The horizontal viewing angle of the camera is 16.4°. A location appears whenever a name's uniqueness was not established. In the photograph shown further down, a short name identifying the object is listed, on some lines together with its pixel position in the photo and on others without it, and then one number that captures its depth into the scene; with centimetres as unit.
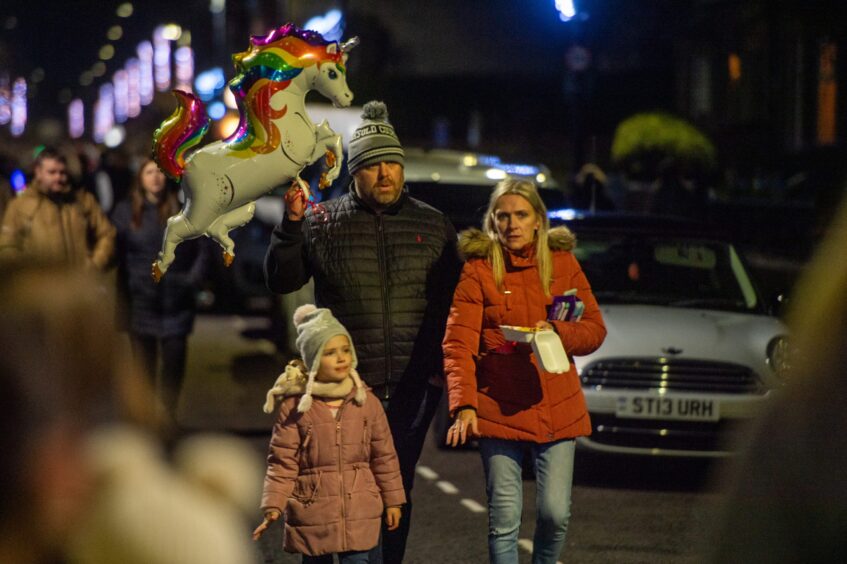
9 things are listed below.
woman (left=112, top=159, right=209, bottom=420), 1916
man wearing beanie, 1127
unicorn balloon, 1040
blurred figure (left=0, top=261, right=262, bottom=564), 381
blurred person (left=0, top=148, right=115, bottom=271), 1860
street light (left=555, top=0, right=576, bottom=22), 3387
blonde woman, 1117
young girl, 1007
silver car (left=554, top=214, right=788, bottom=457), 1729
